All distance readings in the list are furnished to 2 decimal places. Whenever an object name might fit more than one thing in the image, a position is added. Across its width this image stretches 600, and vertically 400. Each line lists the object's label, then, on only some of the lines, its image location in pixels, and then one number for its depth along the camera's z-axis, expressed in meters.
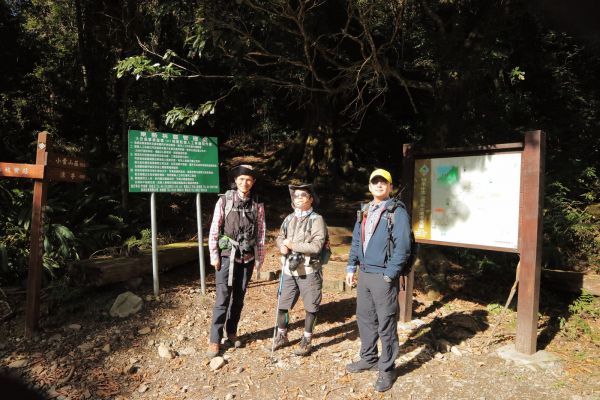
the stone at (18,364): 4.15
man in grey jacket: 4.20
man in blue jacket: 3.70
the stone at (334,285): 6.50
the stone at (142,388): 3.74
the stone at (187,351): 4.46
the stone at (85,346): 4.46
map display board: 4.37
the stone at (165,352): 4.37
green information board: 5.31
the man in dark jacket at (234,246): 4.30
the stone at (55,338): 4.64
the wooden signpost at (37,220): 4.71
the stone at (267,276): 6.96
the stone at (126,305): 5.28
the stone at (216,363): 4.11
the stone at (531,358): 4.14
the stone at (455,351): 4.44
